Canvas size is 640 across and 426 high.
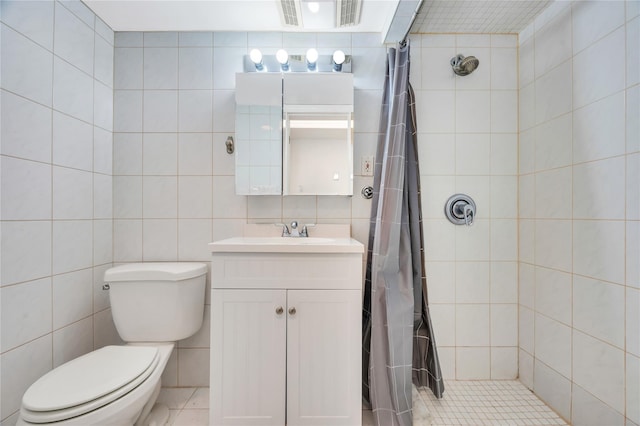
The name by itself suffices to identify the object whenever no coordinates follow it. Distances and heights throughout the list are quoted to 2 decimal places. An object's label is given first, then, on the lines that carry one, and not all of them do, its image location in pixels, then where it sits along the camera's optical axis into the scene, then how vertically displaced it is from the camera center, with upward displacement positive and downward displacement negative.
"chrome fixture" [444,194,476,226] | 1.63 +0.05
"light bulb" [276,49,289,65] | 1.51 +0.88
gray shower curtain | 1.26 -0.30
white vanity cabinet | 1.20 -0.57
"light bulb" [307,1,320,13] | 1.38 +1.07
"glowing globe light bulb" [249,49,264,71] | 1.52 +0.89
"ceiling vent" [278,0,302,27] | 1.35 +1.05
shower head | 1.53 +0.86
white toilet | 0.90 -0.61
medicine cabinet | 1.56 +0.45
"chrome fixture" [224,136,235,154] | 1.61 +0.41
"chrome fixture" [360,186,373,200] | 1.64 +0.14
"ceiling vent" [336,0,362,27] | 1.36 +1.06
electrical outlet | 1.64 +0.29
